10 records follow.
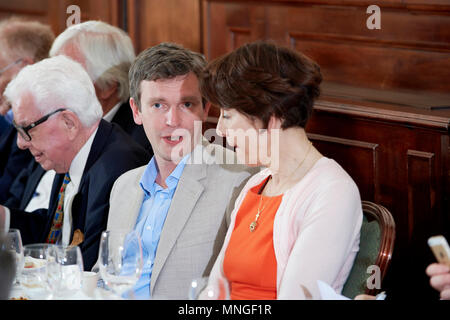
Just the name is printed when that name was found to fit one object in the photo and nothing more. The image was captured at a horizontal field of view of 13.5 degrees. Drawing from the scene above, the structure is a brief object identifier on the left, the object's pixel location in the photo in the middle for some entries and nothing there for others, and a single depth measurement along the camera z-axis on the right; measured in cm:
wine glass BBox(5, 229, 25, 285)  381
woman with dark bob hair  371
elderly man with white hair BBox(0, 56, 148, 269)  432
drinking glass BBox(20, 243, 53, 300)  378
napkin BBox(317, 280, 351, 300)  355
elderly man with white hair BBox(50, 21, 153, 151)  489
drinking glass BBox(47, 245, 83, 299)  373
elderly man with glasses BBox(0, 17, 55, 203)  503
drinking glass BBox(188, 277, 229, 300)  351
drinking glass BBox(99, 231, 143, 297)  369
